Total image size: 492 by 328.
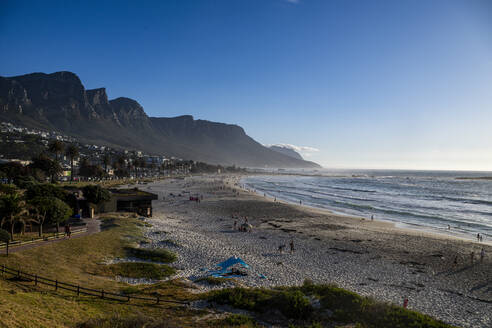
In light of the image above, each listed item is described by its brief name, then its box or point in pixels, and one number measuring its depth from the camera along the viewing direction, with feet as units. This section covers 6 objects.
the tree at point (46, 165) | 219.61
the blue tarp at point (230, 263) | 66.85
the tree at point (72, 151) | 280.31
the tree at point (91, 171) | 306.14
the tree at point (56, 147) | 251.39
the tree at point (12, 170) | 188.96
